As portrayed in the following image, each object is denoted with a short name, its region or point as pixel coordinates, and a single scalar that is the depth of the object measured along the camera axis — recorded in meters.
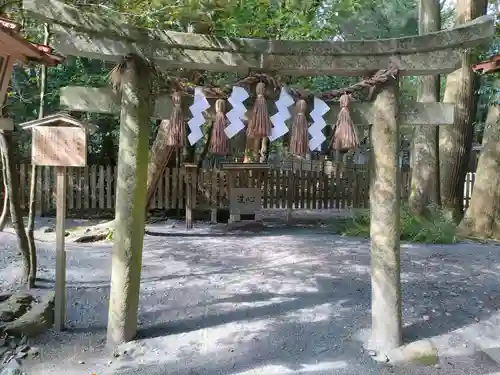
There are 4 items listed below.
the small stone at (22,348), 4.24
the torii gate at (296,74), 4.07
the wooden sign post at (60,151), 4.82
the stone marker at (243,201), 10.52
